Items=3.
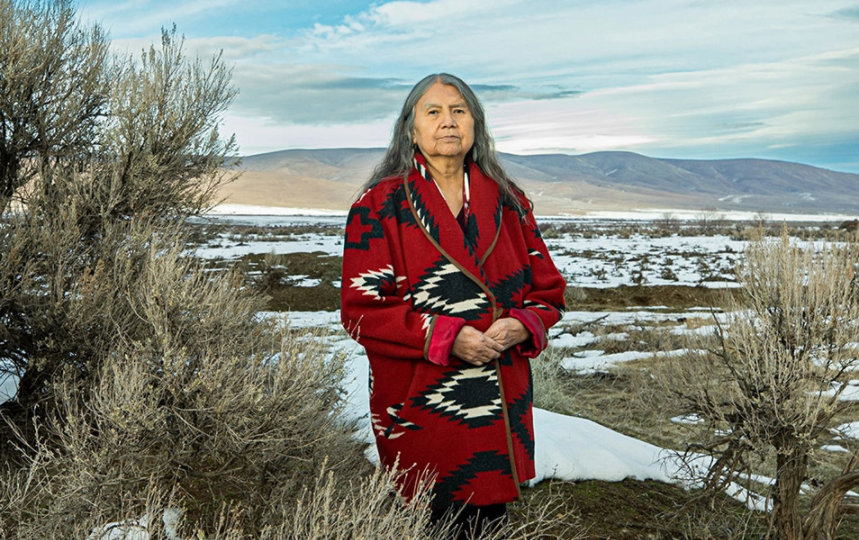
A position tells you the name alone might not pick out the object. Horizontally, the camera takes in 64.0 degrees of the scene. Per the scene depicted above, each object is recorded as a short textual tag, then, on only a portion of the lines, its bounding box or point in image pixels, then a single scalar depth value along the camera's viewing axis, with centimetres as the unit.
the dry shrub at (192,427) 266
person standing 211
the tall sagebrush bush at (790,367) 354
